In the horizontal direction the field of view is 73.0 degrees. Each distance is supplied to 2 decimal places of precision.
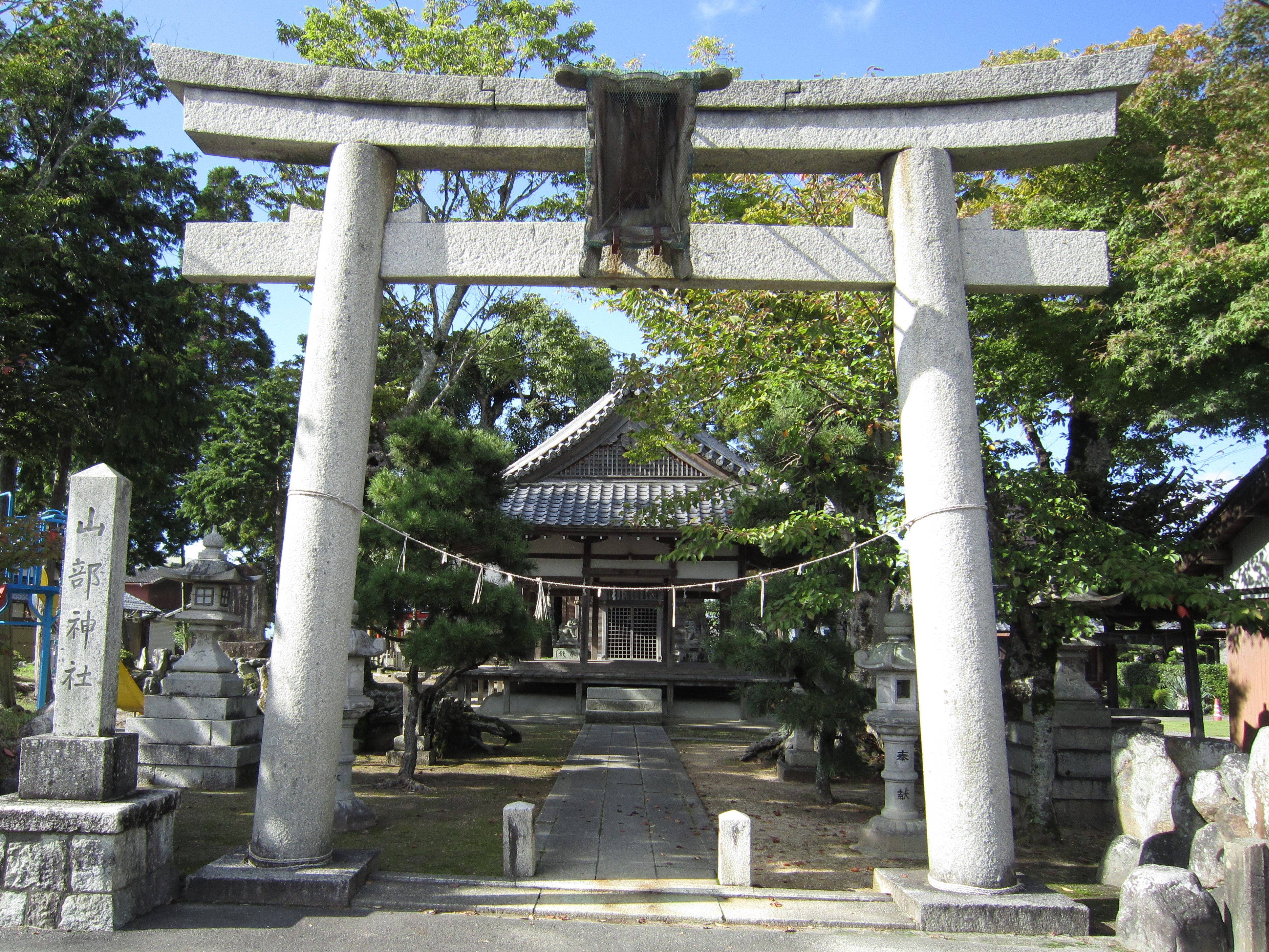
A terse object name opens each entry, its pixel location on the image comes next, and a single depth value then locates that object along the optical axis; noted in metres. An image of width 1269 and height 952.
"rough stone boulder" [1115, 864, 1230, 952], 4.62
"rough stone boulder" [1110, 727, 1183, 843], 6.27
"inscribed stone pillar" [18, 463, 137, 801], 5.00
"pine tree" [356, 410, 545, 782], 10.21
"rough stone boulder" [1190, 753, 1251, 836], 5.24
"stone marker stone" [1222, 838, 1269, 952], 4.39
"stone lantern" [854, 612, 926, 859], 7.52
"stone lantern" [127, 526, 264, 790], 10.00
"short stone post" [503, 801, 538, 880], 5.98
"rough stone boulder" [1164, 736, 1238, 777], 6.55
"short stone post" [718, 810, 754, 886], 5.86
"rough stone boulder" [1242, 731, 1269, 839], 4.67
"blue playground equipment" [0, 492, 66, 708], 13.47
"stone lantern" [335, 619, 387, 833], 8.05
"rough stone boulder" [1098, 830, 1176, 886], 5.80
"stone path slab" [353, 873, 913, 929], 5.25
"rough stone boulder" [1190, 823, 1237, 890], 5.02
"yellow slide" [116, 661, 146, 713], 16.19
